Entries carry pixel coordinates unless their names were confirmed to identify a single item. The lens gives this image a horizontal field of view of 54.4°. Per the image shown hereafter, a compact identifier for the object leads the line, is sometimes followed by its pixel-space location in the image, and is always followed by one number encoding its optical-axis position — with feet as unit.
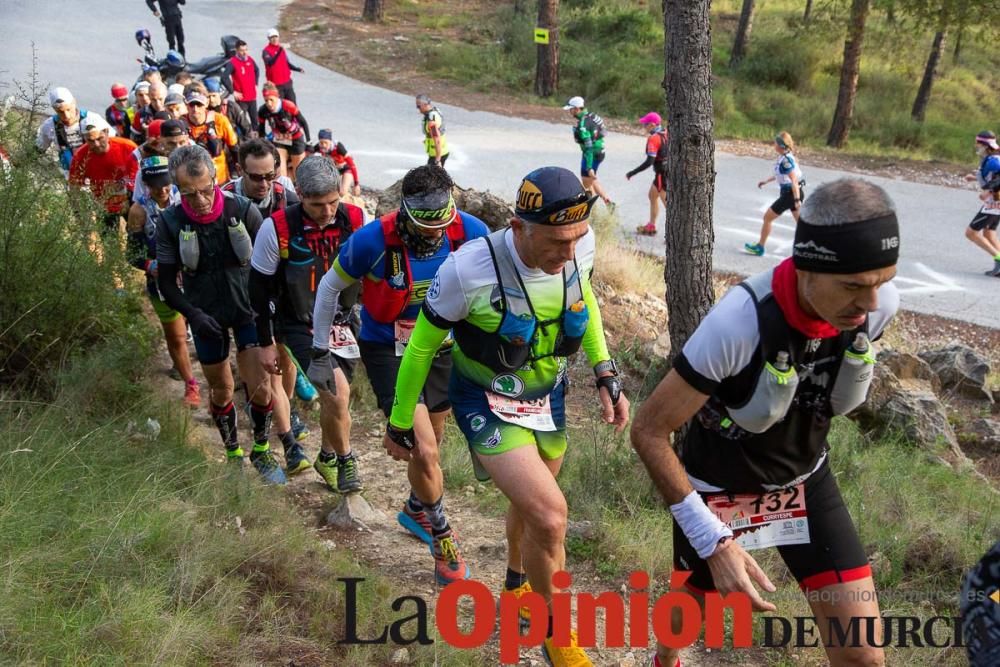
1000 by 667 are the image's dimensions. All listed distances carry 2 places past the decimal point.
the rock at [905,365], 30.60
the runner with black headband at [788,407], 9.44
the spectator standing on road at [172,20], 78.23
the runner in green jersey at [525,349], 12.67
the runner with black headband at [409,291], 15.51
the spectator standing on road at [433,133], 49.06
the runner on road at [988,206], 44.14
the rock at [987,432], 28.68
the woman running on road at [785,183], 44.21
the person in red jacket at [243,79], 59.93
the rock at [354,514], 18.57
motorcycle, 58.49
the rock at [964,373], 32.63
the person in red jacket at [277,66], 63.72
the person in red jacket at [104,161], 26.89
